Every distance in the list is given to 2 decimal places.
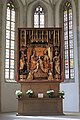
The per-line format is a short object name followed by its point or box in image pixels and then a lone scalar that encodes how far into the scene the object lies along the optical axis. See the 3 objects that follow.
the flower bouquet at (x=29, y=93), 18.56
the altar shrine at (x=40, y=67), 18.61
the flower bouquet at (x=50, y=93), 18.53
